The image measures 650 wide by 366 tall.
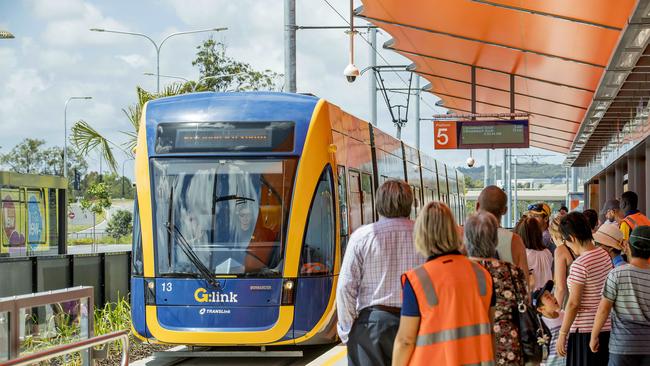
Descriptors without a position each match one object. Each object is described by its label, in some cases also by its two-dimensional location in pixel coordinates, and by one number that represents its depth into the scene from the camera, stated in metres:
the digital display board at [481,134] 25.50
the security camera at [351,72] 21.48
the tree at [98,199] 71.39
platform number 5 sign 25.77
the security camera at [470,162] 53.75
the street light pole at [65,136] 67.16
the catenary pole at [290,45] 19.64
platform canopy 15.64
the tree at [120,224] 91.59
